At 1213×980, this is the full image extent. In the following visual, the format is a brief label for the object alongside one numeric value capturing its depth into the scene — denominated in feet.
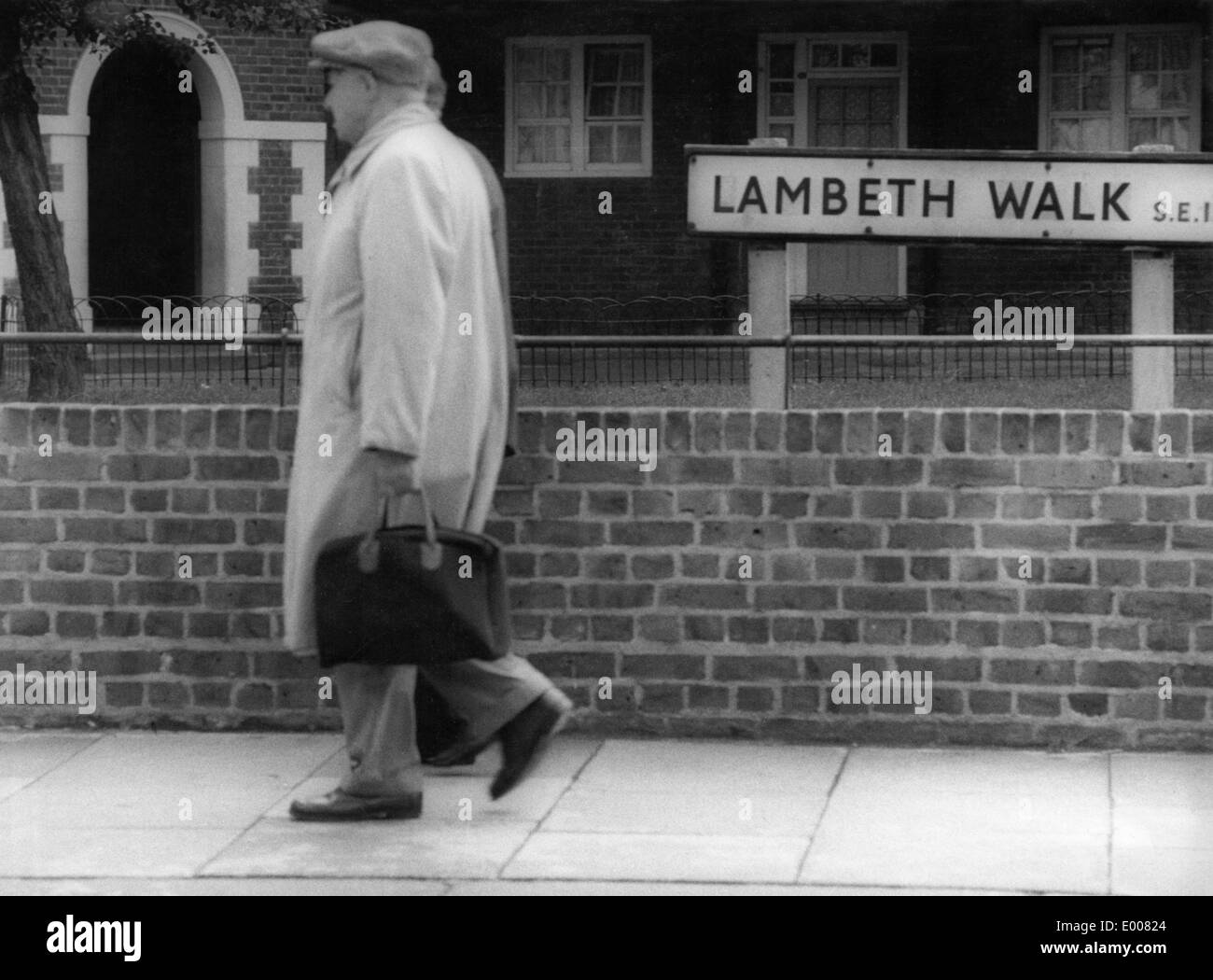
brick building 59.16
